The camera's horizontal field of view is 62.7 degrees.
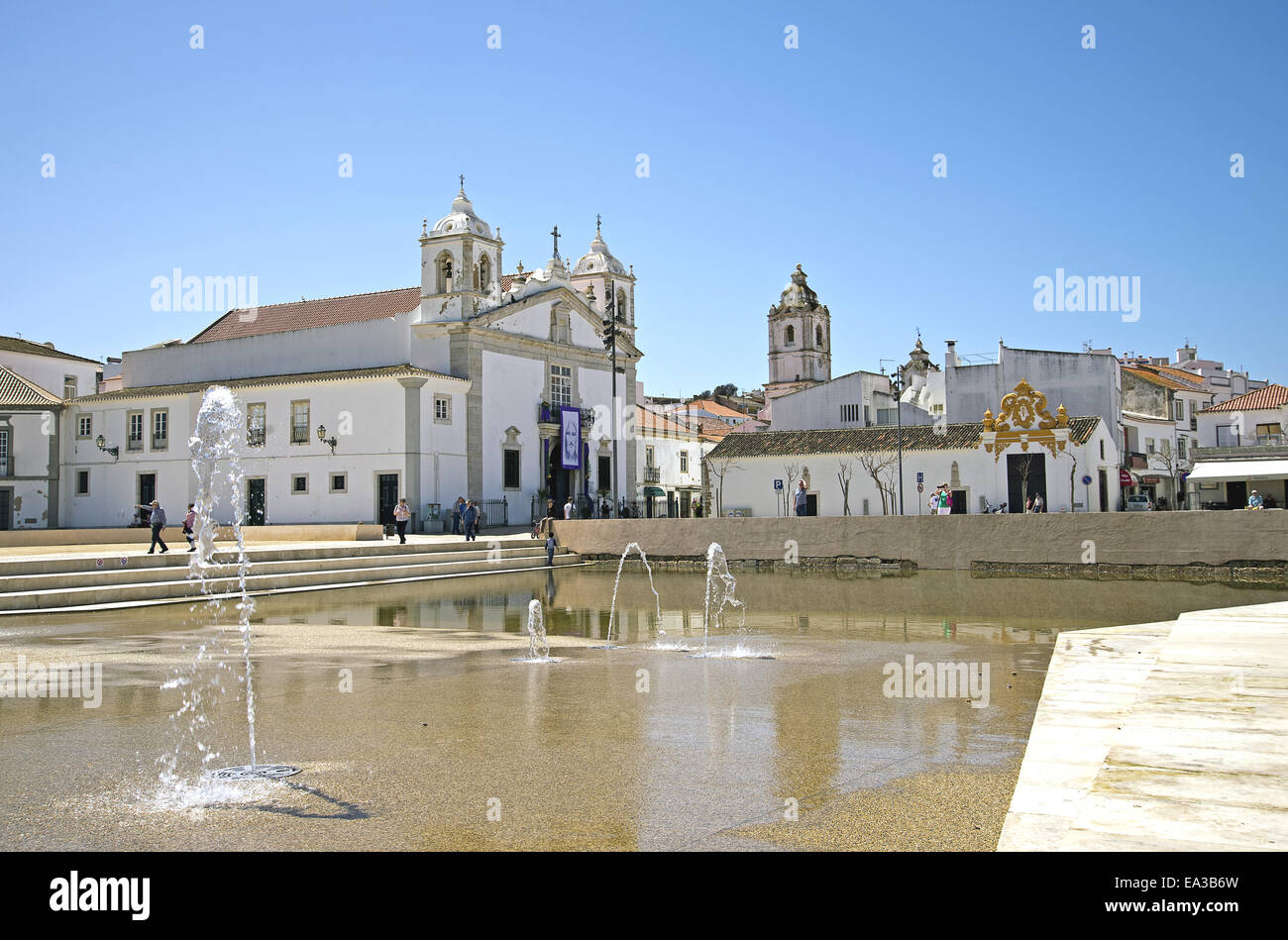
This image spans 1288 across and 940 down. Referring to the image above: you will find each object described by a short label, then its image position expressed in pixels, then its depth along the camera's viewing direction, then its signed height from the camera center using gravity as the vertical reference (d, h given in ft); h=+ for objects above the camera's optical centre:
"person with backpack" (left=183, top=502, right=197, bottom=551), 85.15 -1.11
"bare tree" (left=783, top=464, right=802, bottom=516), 143.23 +2.52
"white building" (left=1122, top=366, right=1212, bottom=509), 161.48 +10.48
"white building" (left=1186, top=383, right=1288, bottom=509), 140.15 +6.59
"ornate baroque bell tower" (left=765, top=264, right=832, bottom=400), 238.07 +36.87
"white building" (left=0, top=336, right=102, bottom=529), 142.10 +8.02
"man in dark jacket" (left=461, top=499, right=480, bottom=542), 97.19 -1.08
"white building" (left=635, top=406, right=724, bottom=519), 174.86 +7.31
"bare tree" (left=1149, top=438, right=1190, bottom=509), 167.53 +5.48
